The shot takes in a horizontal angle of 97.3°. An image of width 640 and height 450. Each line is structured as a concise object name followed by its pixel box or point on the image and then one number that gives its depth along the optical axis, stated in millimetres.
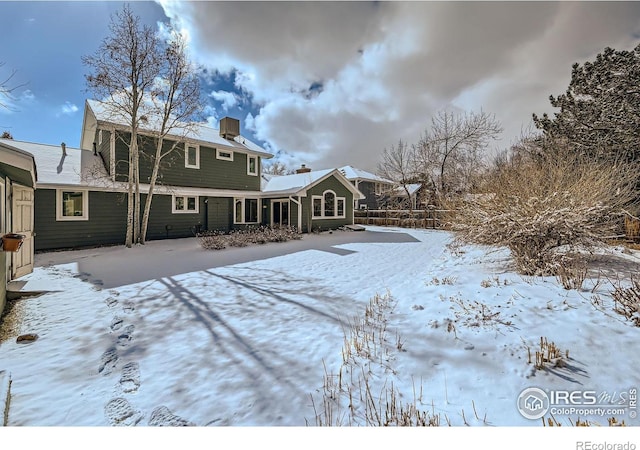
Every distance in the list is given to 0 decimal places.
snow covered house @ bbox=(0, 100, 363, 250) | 9883
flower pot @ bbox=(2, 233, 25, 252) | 3875
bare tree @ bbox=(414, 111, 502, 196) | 21297
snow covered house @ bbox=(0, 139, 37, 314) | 3887
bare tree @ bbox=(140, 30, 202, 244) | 10639
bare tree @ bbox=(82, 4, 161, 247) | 9602
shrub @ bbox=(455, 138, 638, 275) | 4766
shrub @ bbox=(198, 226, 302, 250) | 10139
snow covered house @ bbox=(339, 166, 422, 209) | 27759
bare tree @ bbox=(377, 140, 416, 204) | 23828
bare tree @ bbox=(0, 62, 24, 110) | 4473
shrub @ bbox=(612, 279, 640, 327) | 2869
